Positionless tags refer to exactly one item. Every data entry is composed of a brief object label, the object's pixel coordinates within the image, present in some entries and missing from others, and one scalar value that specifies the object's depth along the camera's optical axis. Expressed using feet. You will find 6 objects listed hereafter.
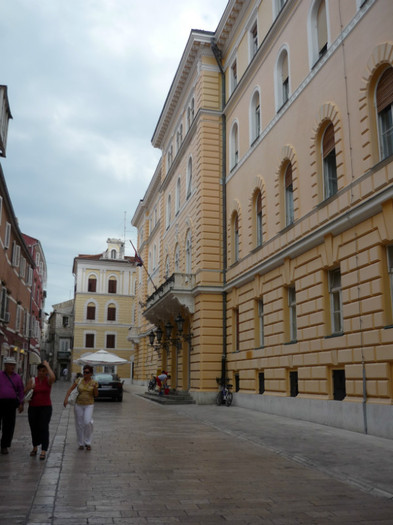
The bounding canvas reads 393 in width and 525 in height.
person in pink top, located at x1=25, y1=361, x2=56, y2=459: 31.19
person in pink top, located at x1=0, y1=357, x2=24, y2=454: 32.12
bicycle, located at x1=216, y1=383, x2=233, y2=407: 74.43
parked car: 86.79
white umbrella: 100.60
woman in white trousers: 34.76
